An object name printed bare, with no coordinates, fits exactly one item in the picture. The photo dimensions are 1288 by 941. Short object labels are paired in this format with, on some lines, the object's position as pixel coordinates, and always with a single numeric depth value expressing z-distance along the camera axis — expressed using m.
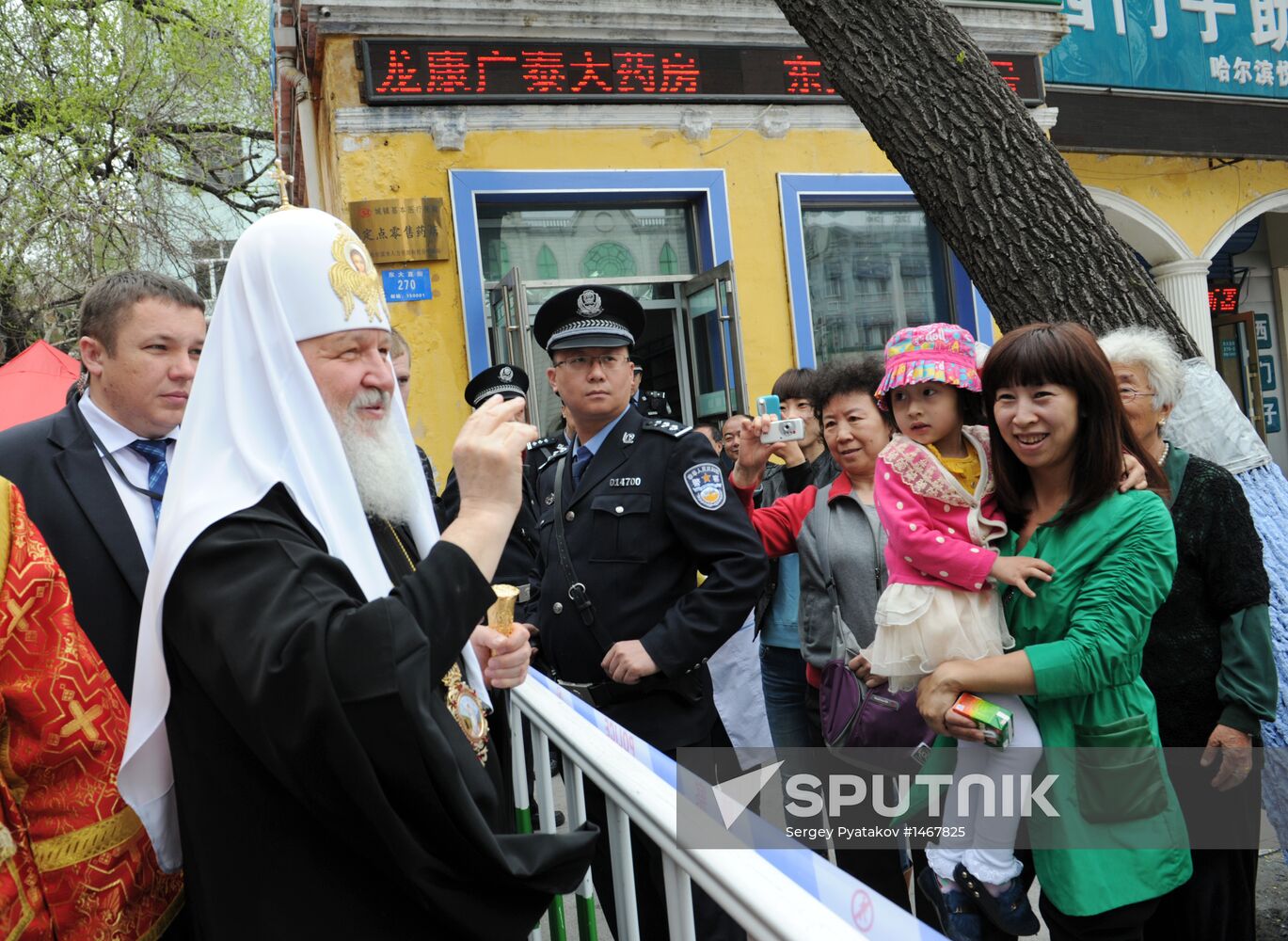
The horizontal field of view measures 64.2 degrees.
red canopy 5.86
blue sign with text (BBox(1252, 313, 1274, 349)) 14.40
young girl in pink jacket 2.20
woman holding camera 3.25
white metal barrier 1.26
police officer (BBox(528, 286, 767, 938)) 2.93
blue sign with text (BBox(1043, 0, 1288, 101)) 10.70
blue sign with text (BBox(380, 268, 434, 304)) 7.78
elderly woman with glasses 2.41
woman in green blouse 2.11
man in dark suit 2.27
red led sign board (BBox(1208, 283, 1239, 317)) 14.06
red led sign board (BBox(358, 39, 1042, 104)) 7.87
